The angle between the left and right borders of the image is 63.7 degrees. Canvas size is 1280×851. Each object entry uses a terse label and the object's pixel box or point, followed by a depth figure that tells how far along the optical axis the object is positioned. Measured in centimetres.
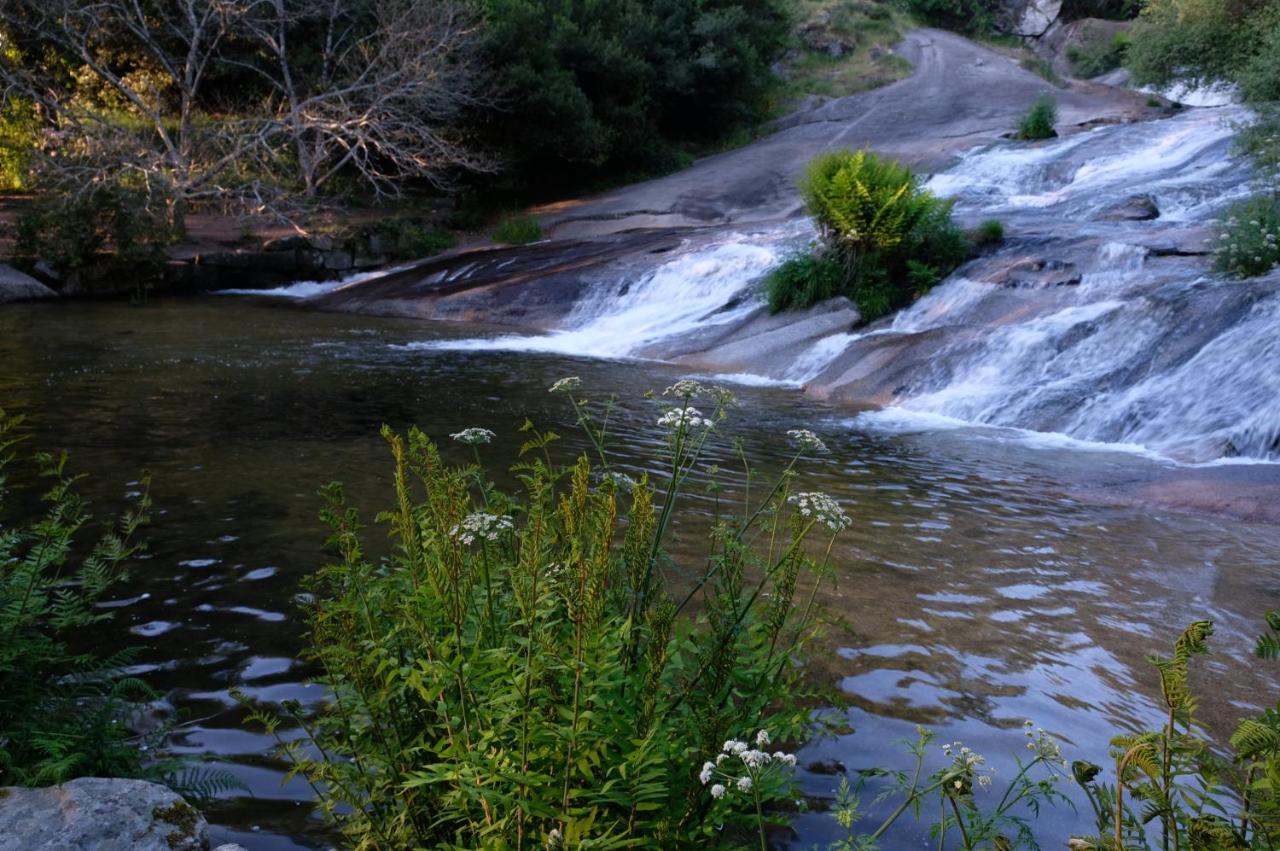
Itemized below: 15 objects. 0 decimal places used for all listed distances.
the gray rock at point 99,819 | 264
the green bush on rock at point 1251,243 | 1203
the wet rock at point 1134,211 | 1659
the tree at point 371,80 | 2245
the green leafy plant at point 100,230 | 1998
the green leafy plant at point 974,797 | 241
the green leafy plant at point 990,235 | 1571
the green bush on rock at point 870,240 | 1515
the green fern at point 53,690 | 315
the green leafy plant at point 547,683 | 248
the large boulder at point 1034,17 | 4606
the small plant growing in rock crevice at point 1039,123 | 2423
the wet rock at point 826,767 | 399
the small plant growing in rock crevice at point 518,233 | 2483
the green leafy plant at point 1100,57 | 3875
